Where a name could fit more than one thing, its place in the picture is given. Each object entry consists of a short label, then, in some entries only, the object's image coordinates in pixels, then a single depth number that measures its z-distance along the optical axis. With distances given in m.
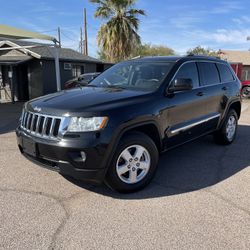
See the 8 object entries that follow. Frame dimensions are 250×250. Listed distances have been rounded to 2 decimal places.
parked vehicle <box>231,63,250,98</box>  18.91
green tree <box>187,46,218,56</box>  56.38
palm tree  21.12
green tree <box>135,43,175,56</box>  56.72
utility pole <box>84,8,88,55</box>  32.30
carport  10.08
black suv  3.34
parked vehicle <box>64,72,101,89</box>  14.97
